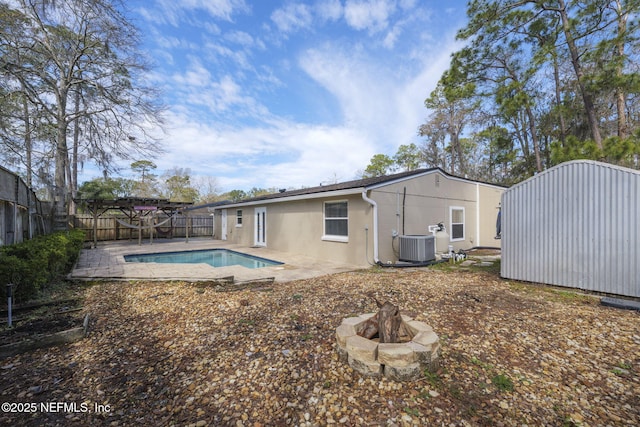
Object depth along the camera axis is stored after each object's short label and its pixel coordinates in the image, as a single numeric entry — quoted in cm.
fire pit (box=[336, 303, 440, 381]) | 215
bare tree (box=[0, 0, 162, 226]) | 697
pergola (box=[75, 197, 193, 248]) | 1193
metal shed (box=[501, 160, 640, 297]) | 419
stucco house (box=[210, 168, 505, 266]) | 741
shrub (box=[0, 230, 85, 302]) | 384
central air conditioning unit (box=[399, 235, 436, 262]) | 732
